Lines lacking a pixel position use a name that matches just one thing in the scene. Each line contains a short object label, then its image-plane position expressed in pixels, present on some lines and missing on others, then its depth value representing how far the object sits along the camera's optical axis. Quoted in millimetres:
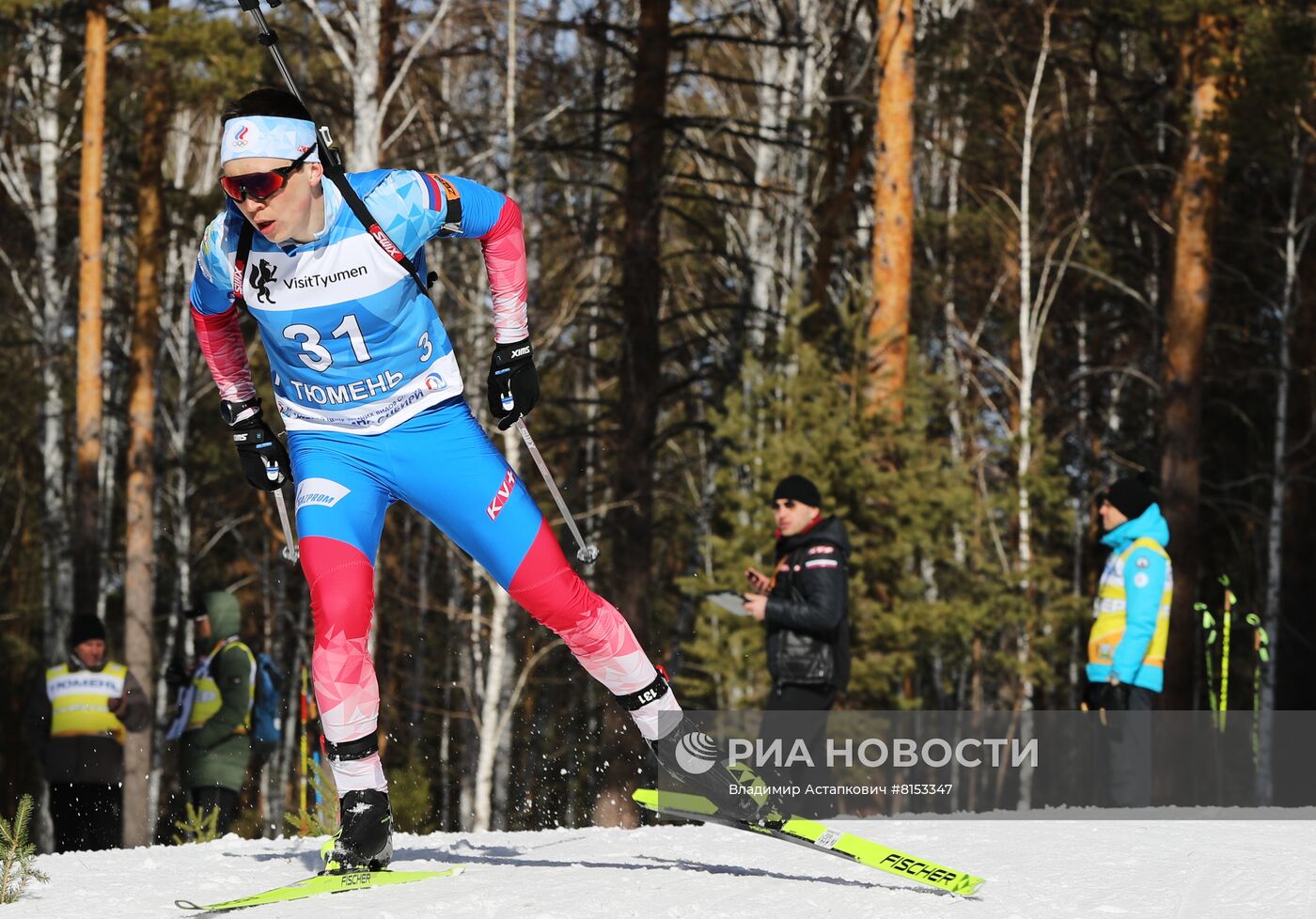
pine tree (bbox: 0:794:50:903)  9406
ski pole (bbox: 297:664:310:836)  14375
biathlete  9086
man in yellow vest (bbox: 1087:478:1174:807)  16734
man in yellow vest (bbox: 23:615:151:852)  19437
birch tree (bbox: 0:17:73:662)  40844
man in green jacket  18687
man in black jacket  15500
